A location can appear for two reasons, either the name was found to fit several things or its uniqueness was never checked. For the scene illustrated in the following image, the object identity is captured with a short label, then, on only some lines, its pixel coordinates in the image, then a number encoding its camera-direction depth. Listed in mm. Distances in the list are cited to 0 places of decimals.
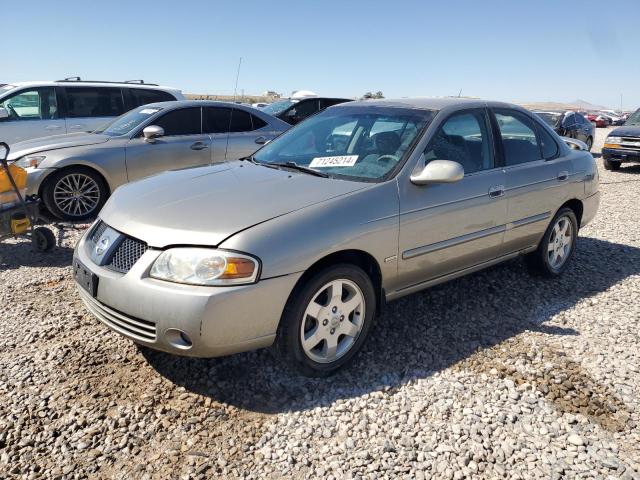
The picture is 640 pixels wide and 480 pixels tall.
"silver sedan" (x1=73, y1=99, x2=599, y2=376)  2713
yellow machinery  5137
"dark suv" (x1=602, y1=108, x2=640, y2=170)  12156
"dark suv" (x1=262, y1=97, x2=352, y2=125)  11383
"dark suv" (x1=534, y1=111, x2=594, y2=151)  14883
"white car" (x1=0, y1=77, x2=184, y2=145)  8883
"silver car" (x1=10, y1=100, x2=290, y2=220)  6418
